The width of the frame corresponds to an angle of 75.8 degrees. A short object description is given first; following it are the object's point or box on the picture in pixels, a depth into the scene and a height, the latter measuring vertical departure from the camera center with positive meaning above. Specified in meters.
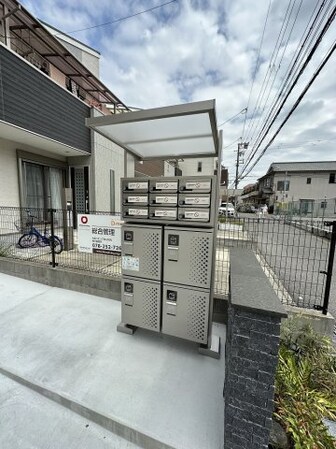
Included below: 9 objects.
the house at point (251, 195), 47.45 +2.00
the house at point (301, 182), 30.70 +3.20
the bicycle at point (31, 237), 4.81 -0.91
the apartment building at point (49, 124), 4.63 +1.86
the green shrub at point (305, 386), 1.25 -1.31
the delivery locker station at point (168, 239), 1.94 -0.37
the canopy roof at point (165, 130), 1.69 +0.68
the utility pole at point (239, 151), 22.62 +5.63
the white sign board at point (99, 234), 3.27 -0.55
